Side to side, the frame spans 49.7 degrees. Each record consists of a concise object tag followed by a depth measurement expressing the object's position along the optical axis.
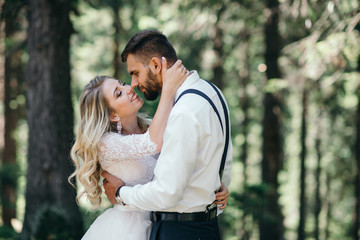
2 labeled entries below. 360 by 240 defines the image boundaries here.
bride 3.20
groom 2.55
